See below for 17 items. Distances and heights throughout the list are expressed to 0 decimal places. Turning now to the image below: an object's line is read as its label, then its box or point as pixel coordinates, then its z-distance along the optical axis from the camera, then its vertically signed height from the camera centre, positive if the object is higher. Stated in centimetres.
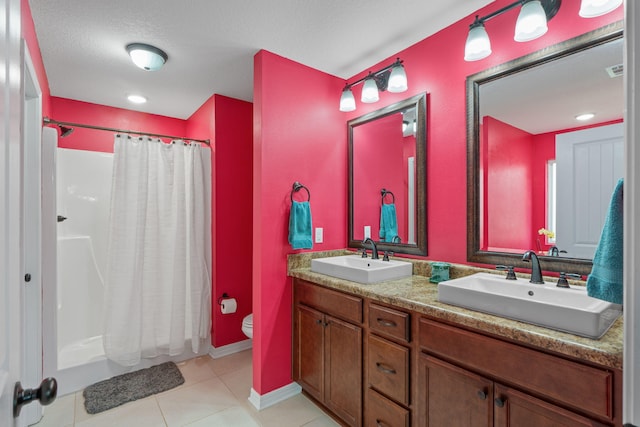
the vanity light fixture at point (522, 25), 139 +88
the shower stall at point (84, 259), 259 -42
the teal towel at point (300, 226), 218 -9
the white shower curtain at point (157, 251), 251 -31
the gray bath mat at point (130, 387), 215 -130
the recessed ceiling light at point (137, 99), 297 +113
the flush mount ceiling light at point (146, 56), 208 +109
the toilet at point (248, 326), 260 -96
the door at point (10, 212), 56 +1
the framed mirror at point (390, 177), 204 +26
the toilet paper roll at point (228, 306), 282 -84
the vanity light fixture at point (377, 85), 201 +90
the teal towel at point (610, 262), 83 -14
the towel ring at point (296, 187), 228 +20
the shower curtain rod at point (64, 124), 218 +67
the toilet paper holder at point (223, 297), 294 -79
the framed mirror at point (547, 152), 136 +30
